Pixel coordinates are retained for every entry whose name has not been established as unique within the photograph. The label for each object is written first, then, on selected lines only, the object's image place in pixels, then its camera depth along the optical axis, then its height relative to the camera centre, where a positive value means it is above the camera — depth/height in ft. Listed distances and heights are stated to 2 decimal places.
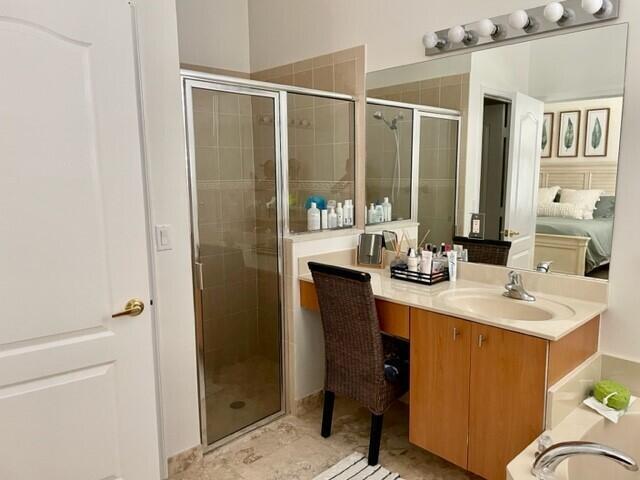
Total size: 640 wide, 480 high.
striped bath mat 7.45 -4.65
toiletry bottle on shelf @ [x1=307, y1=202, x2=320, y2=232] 9.36 -0.81
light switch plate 6.91 -0.85
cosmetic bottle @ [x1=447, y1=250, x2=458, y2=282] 8.24 -1.49
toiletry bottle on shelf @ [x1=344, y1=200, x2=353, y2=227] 9.75 -0.71
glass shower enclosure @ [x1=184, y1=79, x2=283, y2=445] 7.96 -1.33
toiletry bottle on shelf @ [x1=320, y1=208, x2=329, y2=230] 9.45 -0.80
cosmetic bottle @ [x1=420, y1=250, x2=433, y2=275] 8.14 -1.44
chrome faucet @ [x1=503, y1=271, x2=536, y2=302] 7.07 -1.69
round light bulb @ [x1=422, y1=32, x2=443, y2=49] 7.95 +2.29
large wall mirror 6.64 +0.51
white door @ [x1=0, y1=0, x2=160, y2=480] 5.26 -0.74
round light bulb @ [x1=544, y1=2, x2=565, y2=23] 6.47 +2.24
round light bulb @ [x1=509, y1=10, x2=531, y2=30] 6.86 +2.27
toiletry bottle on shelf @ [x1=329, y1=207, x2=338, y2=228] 9.54 -0.79
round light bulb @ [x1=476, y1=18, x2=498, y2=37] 7.23 +2.27
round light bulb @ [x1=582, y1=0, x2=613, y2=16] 6.22 +2.22
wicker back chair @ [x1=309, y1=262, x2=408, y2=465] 7.34 -2.67
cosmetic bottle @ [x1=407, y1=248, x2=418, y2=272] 8.31 -1.45
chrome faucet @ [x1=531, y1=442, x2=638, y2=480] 4.45 -2.78
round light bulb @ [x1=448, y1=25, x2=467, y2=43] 7.53 +2.27
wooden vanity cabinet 5.99 -2.91
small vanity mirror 9.34 -1.40
